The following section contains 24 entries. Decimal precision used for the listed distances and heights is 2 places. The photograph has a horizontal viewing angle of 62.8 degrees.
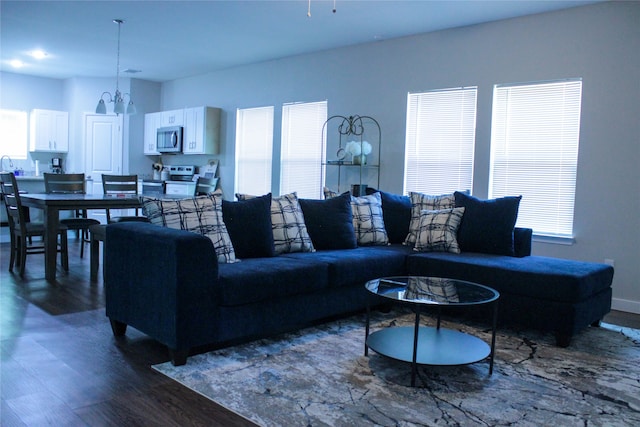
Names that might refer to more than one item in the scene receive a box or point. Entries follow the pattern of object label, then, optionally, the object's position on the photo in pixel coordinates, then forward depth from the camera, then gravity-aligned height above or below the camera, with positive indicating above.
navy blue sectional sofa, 2.84 -0.69
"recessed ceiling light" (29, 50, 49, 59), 7.21 +1.53
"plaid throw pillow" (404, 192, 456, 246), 4.62 -0.22
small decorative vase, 5.90 +0.20
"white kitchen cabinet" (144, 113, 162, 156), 8.76 +0.62
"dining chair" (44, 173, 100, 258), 5.58 -0.25
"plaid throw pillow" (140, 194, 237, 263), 3.35 -0.31
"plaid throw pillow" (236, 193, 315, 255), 4.00 -0.41
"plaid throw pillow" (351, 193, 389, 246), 4.57 -0.39
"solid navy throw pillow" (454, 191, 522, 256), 4.20 -0.35
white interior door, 8.95 +0.33
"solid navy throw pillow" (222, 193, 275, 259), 3.71 -0.39
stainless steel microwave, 8.20 +0.45
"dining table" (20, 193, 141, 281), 4.74 -0.39
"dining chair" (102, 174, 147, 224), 5.75 -0.22
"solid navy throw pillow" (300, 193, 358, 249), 4.31 -0.39
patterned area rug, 2.34 -1.05
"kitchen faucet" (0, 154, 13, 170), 8.93 +0.02
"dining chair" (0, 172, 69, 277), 5.01 -0.63
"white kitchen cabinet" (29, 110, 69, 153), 8.98 +0.56
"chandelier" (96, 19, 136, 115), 6.00 +0.68
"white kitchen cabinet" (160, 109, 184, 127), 8.25 +0.81
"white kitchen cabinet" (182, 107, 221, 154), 7.86 +0.61
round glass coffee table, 2.71 -0.92
